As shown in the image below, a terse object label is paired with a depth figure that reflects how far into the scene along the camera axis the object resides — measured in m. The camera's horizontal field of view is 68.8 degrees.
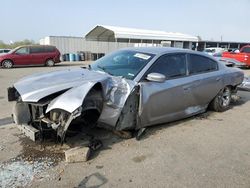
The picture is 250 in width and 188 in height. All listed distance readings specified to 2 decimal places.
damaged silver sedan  2.57
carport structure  23.66
